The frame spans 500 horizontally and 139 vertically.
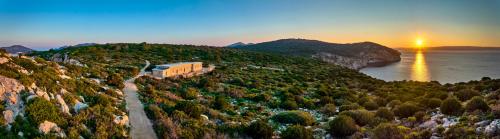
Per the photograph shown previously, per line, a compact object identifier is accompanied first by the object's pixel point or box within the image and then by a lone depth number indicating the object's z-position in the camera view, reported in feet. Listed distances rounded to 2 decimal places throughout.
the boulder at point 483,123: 44.83
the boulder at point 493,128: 40.55
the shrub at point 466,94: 74.18
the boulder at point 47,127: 38.37
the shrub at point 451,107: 58.33
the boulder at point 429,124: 51.56
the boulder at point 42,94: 46.24
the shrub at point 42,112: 39.72
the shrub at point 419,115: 58.77
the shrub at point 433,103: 69.62
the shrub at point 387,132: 45.84
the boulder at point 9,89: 42.34
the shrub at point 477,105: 54.03
